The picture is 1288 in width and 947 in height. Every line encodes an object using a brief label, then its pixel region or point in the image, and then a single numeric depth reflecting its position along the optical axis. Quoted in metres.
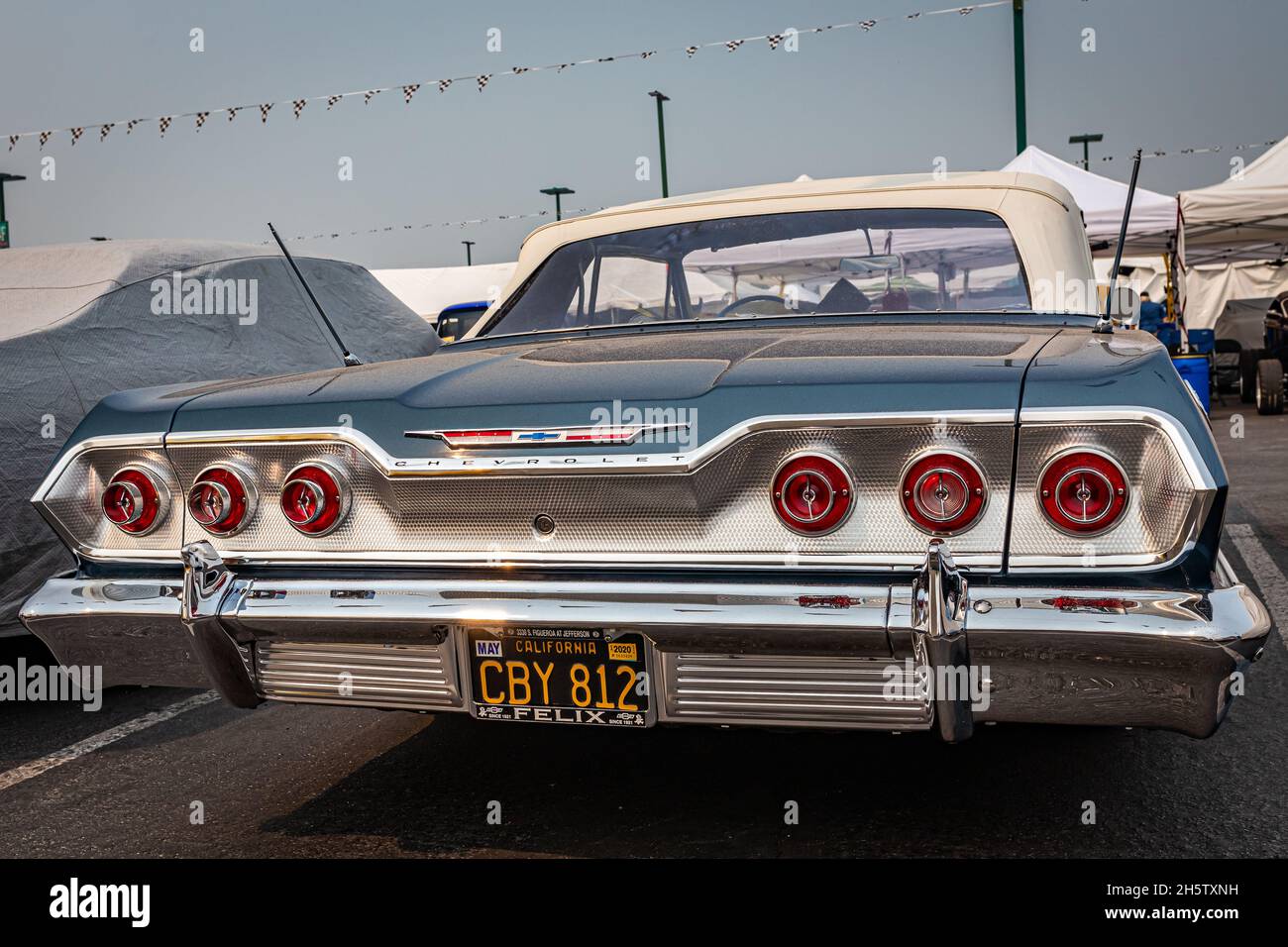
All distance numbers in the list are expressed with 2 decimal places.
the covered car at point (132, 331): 4.00
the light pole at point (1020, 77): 14.59
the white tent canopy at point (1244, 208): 13.73
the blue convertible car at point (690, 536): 2.21
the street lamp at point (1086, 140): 34.41
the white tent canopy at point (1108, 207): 13.62
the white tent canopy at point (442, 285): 34.03
